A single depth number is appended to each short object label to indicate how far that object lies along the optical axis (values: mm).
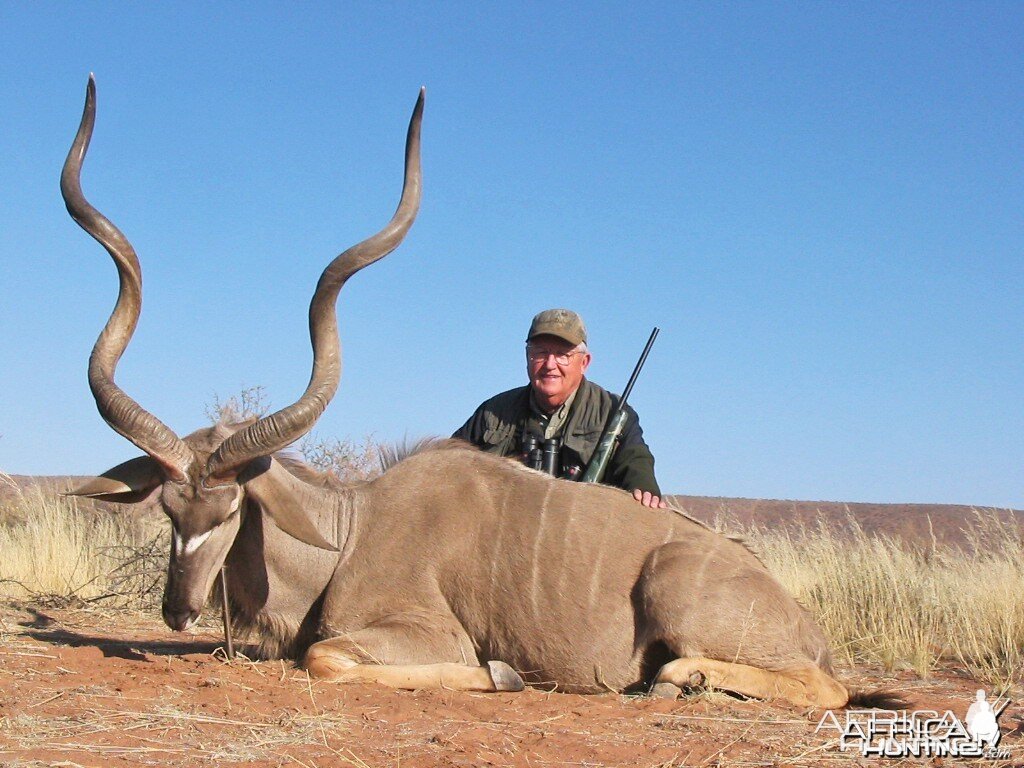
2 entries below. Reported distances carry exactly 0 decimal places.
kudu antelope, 4832
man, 6367
